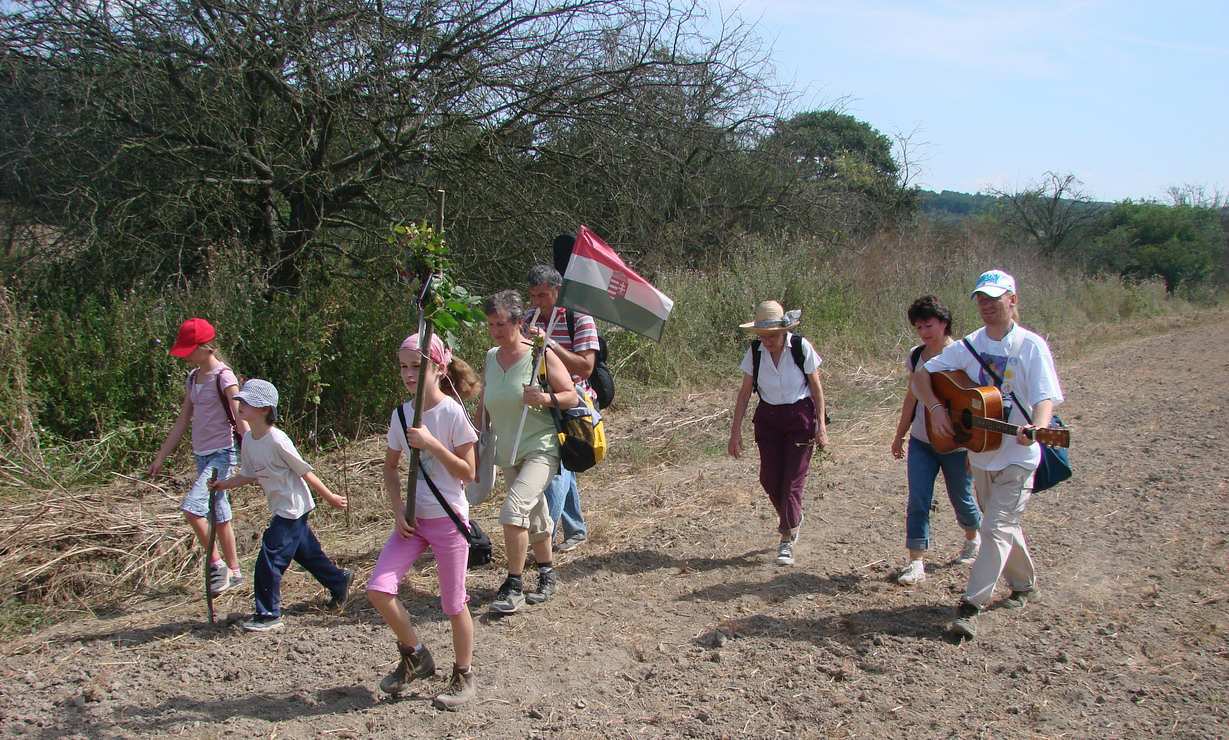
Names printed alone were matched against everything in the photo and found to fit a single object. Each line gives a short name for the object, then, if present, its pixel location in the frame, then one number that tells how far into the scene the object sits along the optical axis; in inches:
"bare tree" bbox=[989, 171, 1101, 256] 1366.9
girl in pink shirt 230.5
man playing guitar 192.9
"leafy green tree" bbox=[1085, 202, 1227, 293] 1288.1
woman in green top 206.5
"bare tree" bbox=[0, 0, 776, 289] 356.5
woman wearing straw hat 240.2
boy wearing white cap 206.5
